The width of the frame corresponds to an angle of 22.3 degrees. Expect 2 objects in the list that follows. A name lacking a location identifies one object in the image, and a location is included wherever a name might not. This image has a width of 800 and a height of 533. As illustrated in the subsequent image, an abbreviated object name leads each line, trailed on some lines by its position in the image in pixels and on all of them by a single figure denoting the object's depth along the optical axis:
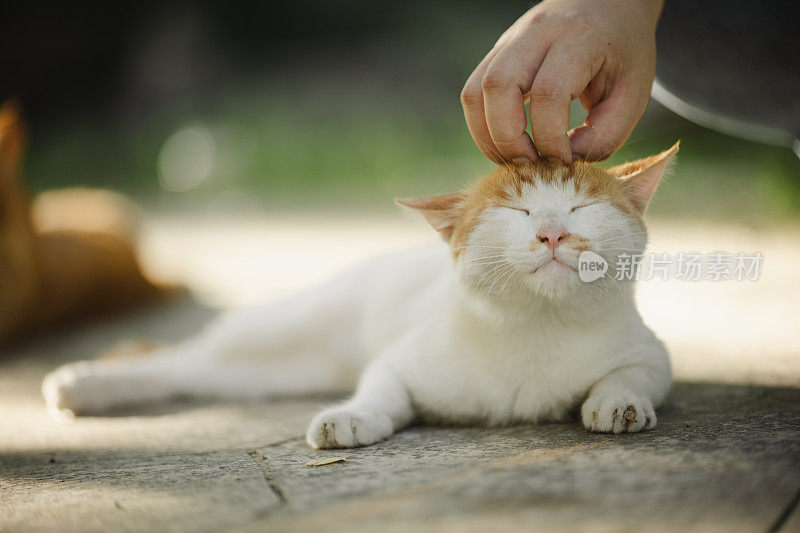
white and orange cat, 1.10
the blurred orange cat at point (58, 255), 1.61
